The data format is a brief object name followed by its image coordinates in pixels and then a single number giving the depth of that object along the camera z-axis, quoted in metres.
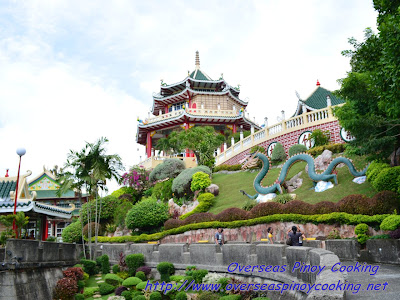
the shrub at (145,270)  15.30
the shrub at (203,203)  23.06
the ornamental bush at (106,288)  14.51
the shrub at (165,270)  13.79
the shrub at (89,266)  17.48
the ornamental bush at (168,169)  29.98
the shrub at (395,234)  10.95
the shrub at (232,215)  17.97
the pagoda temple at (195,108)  42.26
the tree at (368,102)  11.51
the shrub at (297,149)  25.39
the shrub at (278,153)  27.16
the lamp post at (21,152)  14.34
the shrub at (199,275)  11.97
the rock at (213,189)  25.09
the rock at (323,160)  22.20
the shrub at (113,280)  15.14
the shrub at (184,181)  25.92
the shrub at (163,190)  27.56
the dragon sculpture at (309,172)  19.02
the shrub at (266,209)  16.80
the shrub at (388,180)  13.82
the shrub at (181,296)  11.43
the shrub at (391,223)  11.56
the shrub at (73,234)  22.94
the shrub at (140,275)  14.93
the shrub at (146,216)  22.64
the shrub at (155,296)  12.09
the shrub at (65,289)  13.99
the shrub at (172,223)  20.91
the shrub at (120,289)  13.98
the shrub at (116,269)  16.59
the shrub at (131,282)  14.13
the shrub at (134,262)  15.86
